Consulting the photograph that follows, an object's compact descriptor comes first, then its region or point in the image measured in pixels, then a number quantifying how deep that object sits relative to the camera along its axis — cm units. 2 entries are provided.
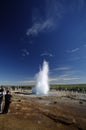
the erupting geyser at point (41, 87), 2092
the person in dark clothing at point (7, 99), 526
